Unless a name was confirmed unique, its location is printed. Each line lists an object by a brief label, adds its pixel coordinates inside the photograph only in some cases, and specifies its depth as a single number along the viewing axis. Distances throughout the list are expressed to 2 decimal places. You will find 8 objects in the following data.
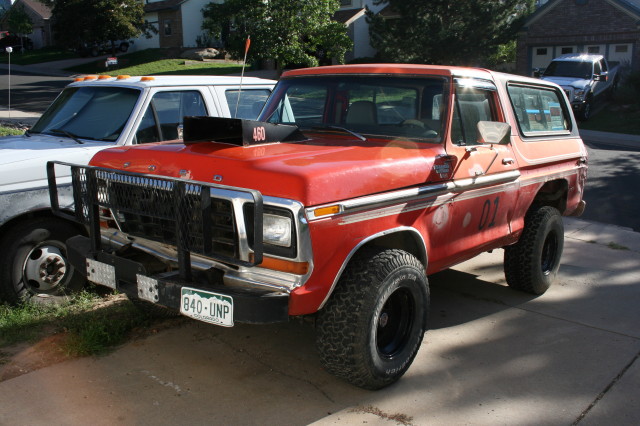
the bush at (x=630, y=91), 22.50
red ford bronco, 3.43
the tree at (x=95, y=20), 35.59
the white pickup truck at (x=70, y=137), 4.83
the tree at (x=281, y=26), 23.11
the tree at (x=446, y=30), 26.78
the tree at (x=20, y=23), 50.00
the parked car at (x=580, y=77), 19.53
